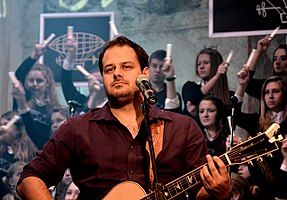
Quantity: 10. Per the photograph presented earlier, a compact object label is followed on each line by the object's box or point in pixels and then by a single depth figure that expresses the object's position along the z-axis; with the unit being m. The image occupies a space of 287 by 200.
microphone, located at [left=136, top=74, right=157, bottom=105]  3.40
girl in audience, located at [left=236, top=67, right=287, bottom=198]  6.21
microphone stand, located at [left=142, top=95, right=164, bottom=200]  3.48
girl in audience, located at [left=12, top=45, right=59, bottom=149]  7.15
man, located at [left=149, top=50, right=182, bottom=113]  6.77
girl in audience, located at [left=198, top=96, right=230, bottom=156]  6.47
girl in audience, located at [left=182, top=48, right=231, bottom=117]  6.67
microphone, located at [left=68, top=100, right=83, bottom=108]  6.68
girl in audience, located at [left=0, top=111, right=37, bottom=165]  7.12
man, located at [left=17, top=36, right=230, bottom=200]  3.96
